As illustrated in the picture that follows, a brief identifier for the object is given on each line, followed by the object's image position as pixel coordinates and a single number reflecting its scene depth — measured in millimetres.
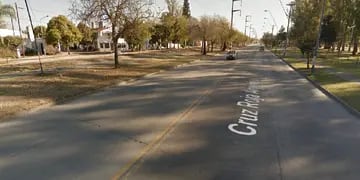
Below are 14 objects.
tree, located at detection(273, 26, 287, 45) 74900
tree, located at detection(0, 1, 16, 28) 41197
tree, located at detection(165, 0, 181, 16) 52406
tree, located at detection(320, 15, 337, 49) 47375
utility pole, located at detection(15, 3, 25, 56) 49528
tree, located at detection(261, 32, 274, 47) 110412
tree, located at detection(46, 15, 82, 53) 57466
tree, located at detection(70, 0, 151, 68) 21469
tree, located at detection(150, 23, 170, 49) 51925
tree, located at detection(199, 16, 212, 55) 50406
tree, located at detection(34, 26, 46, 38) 63906
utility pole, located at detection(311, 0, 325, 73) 20238
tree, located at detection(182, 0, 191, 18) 91875
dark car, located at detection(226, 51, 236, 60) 39406
